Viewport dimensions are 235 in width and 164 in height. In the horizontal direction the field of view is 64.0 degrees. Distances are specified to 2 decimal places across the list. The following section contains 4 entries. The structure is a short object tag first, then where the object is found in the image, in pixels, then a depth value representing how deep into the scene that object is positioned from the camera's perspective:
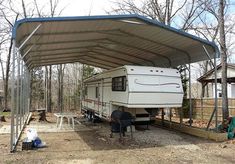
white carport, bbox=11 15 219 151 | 5.95
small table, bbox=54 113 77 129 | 8.84
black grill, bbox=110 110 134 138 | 6.67
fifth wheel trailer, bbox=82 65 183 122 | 6.72
